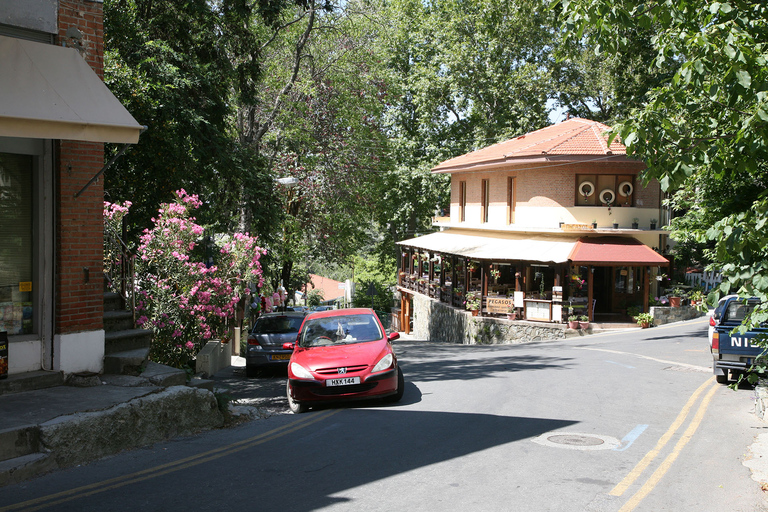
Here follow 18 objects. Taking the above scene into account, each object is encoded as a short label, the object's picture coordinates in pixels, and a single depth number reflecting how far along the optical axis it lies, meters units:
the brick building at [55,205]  7.93
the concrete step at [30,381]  7.75
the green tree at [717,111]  6.24
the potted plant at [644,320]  27.59
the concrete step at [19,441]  6.25
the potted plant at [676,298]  29.12
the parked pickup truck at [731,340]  12.31
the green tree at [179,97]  14.69
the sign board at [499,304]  28.75
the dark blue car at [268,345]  15.80
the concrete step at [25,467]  6.08
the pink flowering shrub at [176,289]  12.39
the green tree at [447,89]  41.34
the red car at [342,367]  10.34
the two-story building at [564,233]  27.95
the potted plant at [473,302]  30.27
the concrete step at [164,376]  8.70
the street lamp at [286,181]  22.75
